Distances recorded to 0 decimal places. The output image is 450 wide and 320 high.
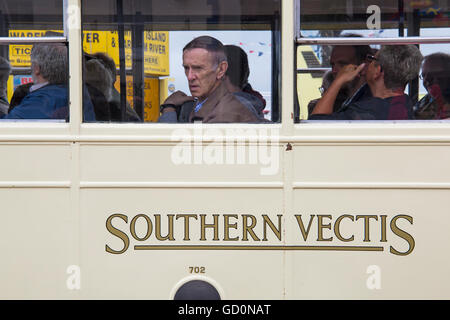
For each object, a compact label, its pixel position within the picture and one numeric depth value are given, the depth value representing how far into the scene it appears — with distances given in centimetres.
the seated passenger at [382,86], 544
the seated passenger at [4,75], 596
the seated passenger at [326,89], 543
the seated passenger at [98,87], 543
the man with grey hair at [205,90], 545
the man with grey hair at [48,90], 546
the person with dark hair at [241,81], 542
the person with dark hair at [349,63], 539
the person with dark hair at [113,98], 547
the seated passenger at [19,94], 569
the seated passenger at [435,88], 544
